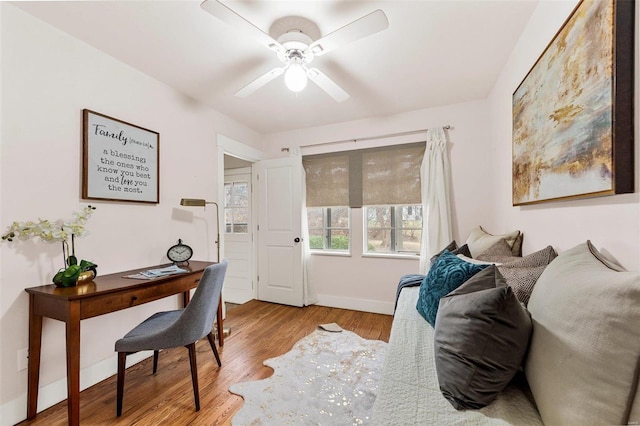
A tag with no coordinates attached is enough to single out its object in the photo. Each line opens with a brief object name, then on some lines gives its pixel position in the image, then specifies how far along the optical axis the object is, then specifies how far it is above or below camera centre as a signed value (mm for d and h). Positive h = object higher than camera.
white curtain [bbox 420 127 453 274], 2854 +173
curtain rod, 3040 +973
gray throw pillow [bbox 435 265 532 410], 841 -460
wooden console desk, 1403 -565
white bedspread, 799 -658
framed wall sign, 1877 +430
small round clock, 2344 -373
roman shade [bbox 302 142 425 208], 3113 +474
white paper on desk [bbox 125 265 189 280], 1897 -469
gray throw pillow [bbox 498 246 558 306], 1104 -279
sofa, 621 -445
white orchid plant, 1535 -131
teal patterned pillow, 1364 -384
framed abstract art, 858 +439
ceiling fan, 1327 +1035
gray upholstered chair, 1556 -771
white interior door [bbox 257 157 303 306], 3488 -259
